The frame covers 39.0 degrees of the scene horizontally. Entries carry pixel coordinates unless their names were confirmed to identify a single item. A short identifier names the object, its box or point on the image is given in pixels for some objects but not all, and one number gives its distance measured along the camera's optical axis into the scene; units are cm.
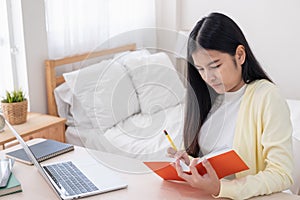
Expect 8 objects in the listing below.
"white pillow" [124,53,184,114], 136
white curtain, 255
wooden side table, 200
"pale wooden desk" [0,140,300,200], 114
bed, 136
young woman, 111
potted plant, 208
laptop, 117
